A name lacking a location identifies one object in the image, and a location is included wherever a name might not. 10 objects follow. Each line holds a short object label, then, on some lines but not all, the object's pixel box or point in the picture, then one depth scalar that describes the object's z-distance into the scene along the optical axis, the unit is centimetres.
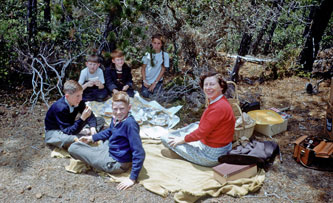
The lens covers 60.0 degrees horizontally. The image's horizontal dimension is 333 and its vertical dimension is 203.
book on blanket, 336
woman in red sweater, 351
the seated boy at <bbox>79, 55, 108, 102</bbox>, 547
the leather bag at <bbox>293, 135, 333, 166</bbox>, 374
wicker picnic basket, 427
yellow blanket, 326
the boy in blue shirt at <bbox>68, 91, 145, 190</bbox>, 326
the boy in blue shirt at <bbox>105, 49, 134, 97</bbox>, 573
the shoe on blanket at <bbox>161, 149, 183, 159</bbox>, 401
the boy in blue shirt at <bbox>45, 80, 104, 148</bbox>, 388
